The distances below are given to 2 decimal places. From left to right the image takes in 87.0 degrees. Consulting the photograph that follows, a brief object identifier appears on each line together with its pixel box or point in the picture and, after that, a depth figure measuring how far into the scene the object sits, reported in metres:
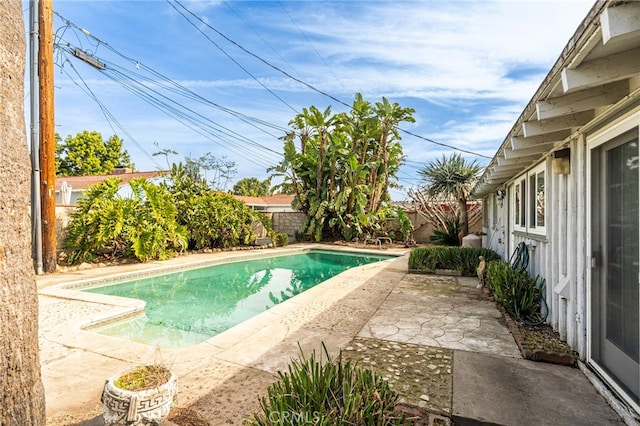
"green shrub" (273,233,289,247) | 15.55
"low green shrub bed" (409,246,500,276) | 8.15
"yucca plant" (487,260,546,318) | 4.37
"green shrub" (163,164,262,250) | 12.83
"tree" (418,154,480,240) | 12.73
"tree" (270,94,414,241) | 15.09
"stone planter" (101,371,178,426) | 1.94
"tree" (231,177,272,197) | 44.62
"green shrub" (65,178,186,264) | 9.23
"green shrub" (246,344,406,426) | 1.76
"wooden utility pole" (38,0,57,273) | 7.66
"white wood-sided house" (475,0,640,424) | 2.06
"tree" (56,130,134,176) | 28.66
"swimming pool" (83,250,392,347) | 5.13
